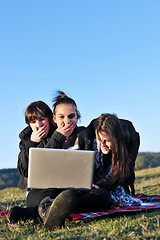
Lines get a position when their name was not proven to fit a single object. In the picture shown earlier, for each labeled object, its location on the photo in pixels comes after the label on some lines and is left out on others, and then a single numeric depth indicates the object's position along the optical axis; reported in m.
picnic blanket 3.94
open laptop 3.96
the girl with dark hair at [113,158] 4.36
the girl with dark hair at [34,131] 4.87
